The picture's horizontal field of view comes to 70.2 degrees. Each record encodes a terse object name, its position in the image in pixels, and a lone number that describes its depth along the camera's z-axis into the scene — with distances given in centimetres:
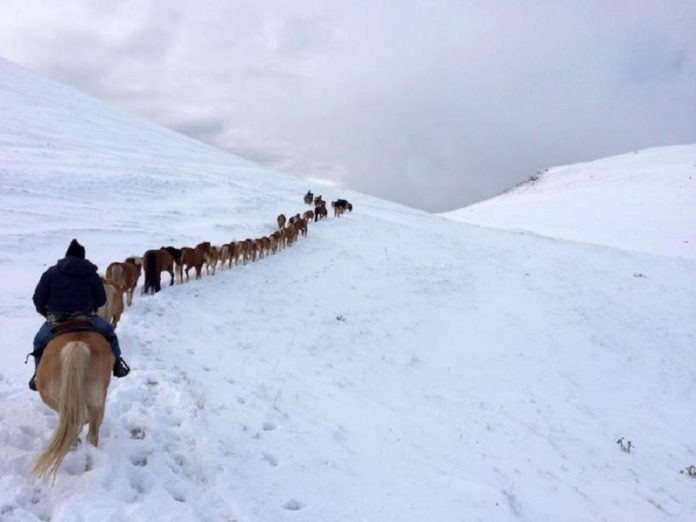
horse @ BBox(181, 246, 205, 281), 1309
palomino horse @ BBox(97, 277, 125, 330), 818
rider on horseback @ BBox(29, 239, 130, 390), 494
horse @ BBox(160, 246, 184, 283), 1245
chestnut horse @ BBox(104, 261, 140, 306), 1002
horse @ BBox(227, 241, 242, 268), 1516
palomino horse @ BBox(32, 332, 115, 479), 414
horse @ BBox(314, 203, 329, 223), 2594
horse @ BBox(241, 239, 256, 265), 1600
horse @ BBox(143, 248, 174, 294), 1153
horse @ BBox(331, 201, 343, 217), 2787
